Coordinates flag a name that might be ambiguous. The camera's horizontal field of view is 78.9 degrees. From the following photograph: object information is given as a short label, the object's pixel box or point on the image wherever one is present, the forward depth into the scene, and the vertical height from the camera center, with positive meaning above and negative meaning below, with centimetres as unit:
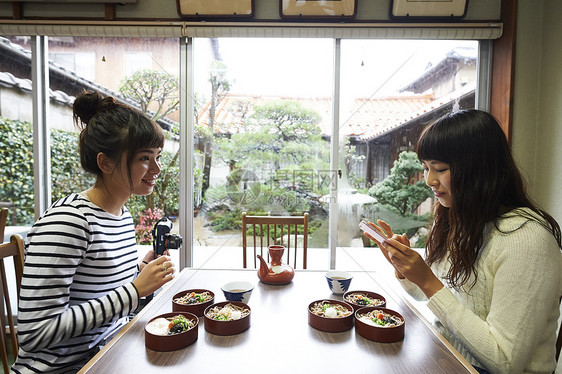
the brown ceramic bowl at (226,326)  99 -45
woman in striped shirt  96 -26
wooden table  85 -48
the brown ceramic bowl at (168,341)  90 -45
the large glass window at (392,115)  247 +43
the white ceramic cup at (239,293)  115 -41
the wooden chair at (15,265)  119 -34
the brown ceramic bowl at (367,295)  114 -43
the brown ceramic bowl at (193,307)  110 -44
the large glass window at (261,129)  249 +32
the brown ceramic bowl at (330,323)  102 -45
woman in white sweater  90 -23
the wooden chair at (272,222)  197 -29
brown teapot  141 -41
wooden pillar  229 +76
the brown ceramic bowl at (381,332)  96 -45
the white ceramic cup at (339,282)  131 -42
